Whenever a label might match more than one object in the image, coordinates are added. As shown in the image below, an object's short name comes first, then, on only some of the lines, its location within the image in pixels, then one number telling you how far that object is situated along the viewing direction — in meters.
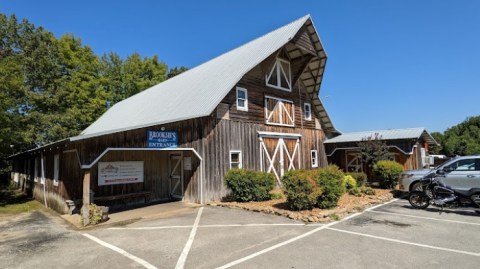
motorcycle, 10.18
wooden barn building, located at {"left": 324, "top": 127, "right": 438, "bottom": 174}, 18.25
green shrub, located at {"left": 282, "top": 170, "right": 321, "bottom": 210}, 10.30
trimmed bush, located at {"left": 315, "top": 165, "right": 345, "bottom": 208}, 10.72
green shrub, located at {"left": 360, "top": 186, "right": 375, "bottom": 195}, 14.23
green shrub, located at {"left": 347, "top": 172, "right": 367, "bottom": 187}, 15.83
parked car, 11.02
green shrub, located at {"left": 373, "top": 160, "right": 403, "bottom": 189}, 15.88
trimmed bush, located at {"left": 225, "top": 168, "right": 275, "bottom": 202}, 12.77
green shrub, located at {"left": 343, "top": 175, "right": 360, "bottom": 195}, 14.35
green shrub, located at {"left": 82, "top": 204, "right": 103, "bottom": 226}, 9.63
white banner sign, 12.87
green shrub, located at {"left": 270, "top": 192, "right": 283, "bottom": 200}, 13.52
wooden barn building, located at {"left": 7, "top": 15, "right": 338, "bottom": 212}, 12.40
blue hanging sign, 11.93
